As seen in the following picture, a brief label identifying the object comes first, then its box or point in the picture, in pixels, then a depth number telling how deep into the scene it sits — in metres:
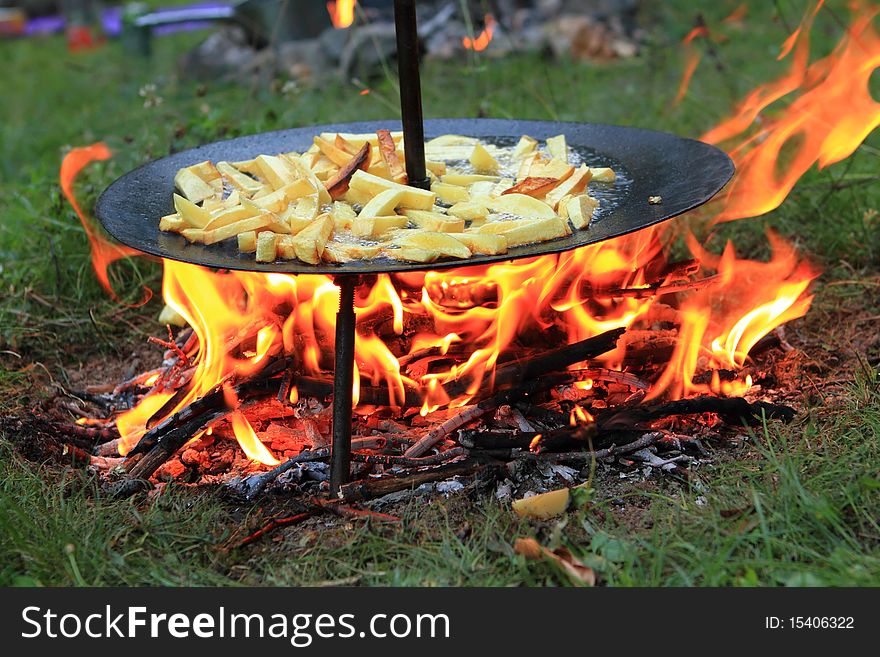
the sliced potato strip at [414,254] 2.26
